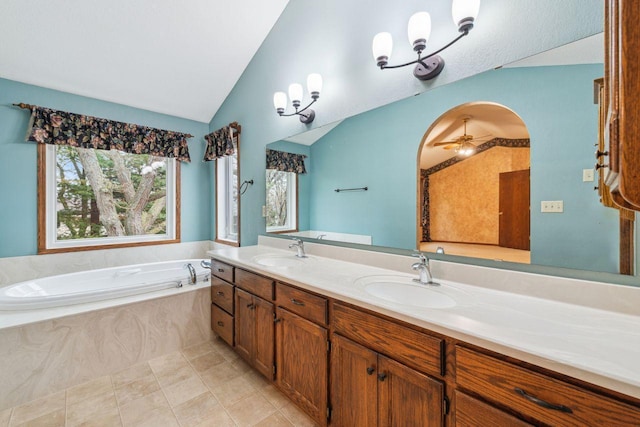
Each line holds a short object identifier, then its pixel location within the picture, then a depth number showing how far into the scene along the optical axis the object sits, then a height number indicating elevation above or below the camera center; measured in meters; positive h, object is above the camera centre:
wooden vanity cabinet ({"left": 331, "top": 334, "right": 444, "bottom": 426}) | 0.93 -0.72
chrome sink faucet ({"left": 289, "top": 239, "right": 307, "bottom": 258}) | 2.08 -0.29
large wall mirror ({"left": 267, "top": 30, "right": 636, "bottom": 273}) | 1.02 +0.30
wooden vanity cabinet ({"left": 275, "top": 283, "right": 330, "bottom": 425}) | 1.32 -0.75
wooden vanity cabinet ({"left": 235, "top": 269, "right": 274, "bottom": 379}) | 1.67 -0.76
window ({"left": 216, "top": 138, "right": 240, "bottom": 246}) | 3.45 +0.17
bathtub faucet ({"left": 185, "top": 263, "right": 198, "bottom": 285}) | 2.45 -0.61
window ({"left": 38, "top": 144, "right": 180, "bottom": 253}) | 2.62 +0.15
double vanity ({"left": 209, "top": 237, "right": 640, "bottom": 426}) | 0.68 -0.45
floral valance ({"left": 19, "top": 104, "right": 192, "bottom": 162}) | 2.45 +0.84
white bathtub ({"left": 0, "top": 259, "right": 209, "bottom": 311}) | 1.86 -0.65
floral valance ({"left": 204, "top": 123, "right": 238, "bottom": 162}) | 2.99 +0.84
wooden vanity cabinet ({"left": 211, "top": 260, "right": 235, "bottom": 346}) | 2.07 -0.74
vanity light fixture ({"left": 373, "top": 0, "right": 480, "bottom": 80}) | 1.20 +0.91
